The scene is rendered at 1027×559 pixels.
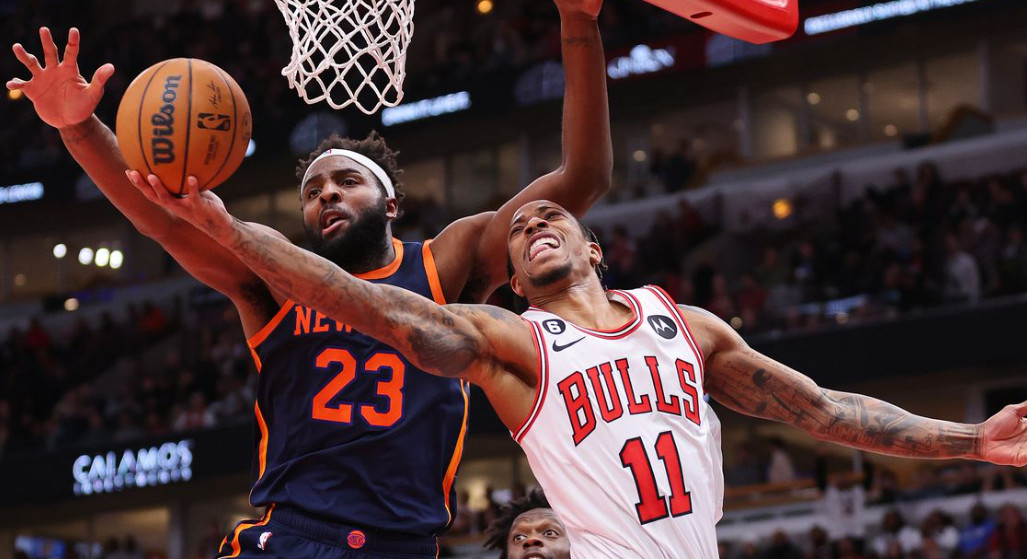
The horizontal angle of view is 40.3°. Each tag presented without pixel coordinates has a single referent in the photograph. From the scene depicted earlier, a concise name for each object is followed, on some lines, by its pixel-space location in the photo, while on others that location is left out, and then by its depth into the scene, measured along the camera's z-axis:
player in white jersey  4.04
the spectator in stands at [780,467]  15.20
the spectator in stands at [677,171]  21.33
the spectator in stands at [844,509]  13.33
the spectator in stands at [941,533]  12.31
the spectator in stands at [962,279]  14.86
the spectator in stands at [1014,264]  14.45
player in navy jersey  4.53
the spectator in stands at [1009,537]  11.96
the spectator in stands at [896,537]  12.60
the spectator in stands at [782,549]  13.07
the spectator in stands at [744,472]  15.43
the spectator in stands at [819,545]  12.84
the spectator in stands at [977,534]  12.20
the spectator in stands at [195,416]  19.05
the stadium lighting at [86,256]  27.55
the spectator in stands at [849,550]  12.51
